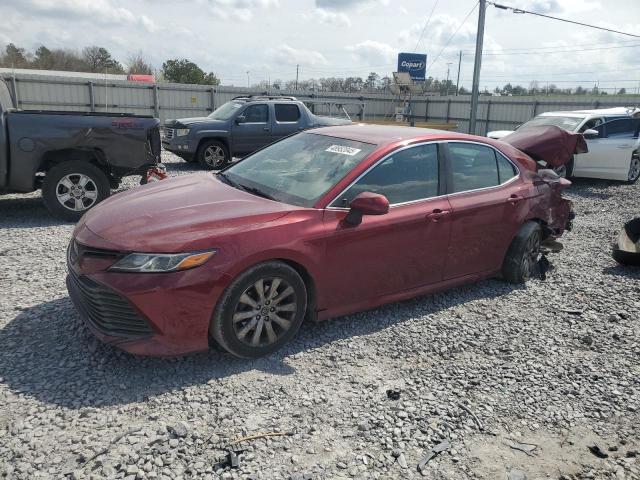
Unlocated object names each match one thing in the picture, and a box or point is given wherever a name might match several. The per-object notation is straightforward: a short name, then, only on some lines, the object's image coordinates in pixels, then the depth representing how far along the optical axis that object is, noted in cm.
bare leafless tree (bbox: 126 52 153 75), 5164
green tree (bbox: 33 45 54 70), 4949
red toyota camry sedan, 333
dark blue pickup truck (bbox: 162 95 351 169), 1266
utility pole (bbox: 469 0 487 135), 1800
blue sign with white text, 3453
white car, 1186
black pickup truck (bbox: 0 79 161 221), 680
